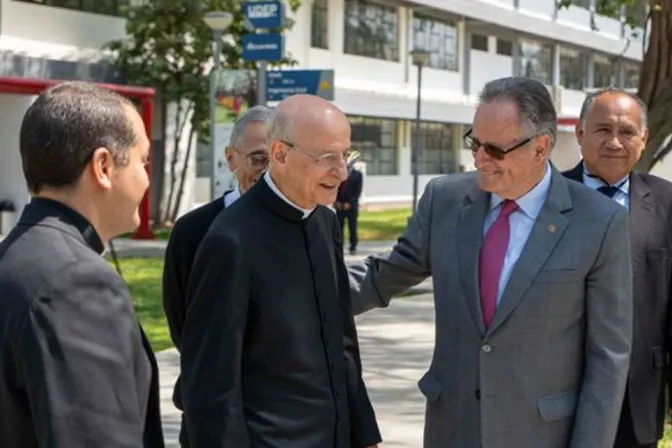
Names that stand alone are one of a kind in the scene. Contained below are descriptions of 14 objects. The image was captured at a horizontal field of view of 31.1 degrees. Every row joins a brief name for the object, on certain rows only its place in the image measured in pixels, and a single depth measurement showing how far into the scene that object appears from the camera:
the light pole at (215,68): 17.92
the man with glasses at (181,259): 4.31
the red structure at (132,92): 21.97
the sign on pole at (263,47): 15.87
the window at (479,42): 45.59
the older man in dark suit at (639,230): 4.32
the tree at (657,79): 9.04
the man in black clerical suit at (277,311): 3.27
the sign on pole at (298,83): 16.53
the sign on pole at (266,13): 15.16
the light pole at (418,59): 26.06
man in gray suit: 3.53
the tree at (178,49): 25.73
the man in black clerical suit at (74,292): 2.18
